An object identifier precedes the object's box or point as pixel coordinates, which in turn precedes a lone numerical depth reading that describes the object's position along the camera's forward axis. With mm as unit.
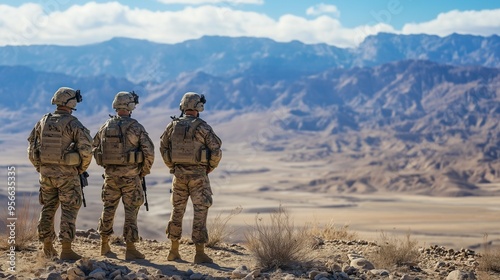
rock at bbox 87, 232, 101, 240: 10695
